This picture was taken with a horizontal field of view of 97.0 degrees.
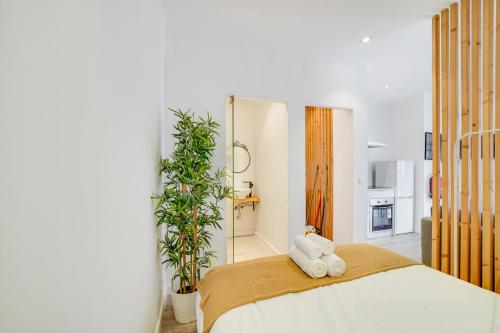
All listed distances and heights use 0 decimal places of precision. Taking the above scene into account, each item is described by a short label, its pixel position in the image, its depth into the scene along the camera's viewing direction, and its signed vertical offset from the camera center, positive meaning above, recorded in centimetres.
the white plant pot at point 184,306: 188 -119
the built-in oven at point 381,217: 442 -98
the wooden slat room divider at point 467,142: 192 +26
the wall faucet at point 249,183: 453 -31
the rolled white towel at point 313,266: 141 -64
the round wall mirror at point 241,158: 442 +20
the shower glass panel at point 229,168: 263 +0
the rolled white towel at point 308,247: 148 -55
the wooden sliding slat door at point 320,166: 376 +4
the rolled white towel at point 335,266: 143 -64
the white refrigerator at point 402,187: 462 -39
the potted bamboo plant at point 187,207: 176 -32
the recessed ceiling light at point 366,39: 273 +161
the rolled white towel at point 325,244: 152 -54
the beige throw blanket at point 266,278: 118 -69
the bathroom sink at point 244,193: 440 -51
